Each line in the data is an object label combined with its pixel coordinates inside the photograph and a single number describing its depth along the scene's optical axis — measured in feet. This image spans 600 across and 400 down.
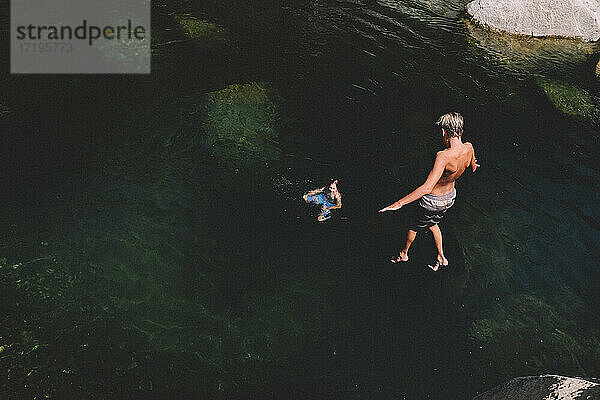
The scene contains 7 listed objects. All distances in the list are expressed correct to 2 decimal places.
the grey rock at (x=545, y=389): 15.98
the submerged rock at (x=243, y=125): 32.09
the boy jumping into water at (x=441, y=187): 22.39
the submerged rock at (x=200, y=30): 44.65
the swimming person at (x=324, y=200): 28.35
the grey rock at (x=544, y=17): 52.95
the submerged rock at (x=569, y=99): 42.37
